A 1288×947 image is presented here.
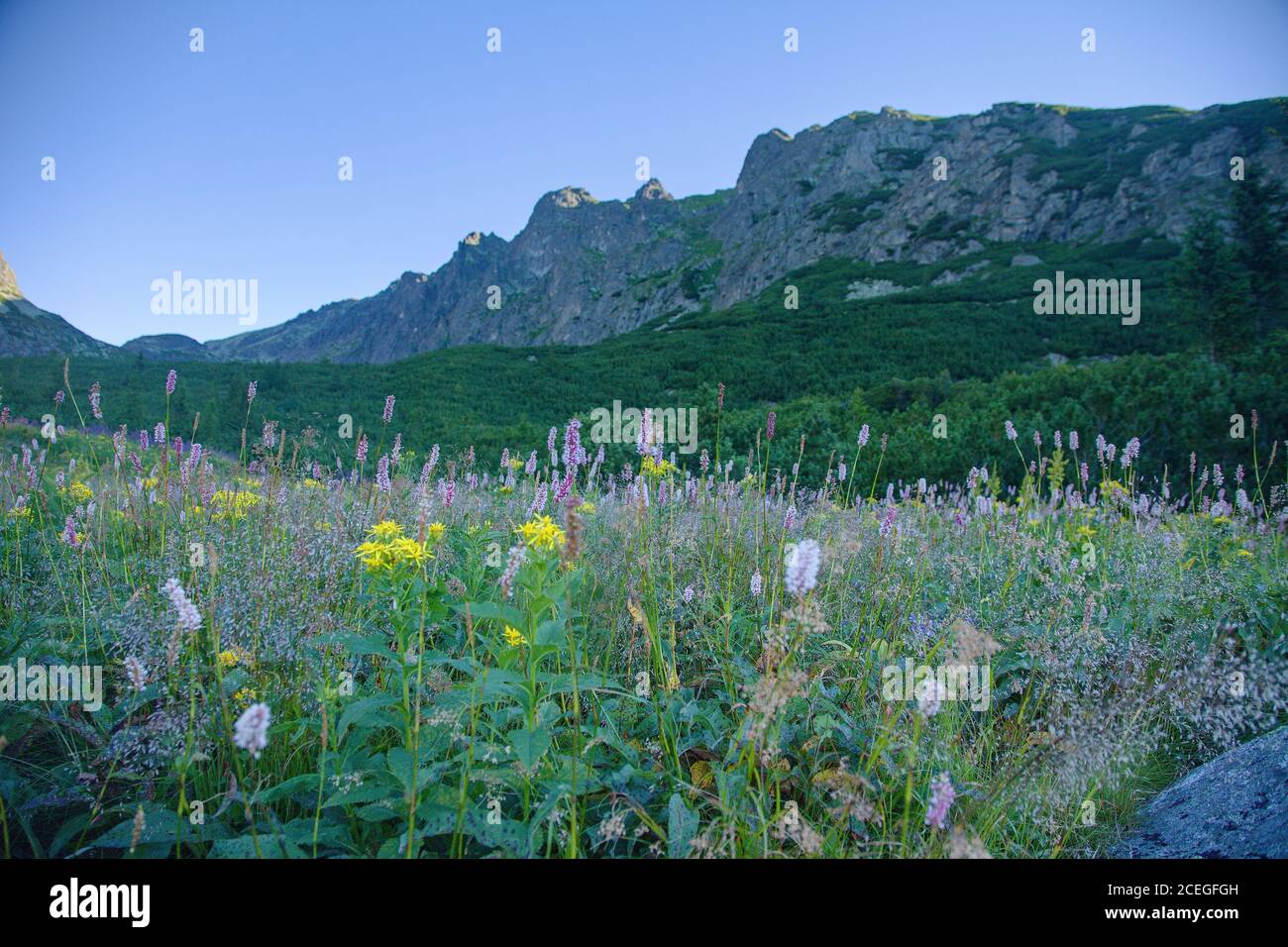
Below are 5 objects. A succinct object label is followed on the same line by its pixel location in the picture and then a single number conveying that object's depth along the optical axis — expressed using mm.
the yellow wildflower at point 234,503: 3693
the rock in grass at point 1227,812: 1643
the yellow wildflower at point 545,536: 1909
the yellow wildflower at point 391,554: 1863
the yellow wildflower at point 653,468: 3240
